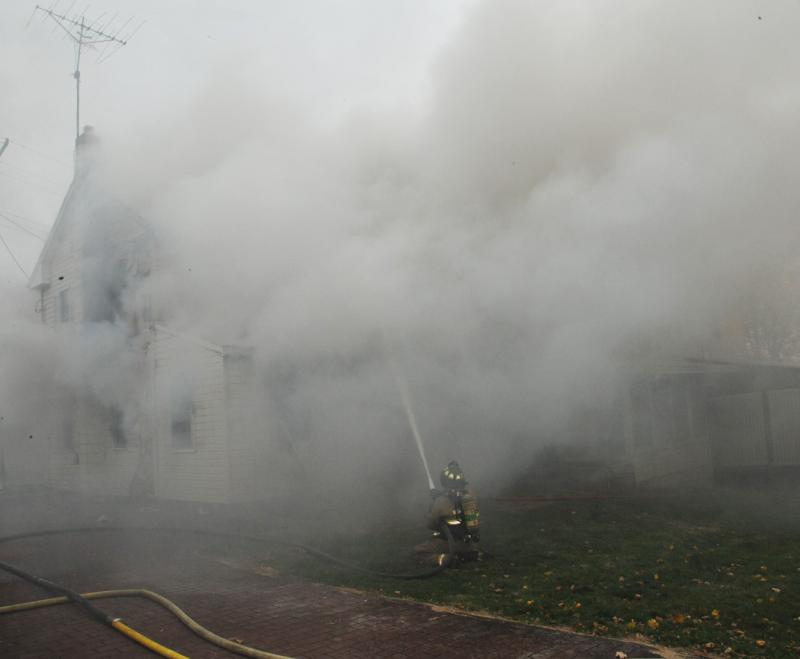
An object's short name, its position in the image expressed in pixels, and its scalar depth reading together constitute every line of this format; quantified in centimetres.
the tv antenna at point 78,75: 1190
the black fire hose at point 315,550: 645
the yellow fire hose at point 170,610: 448
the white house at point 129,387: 1132
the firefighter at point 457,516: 700
